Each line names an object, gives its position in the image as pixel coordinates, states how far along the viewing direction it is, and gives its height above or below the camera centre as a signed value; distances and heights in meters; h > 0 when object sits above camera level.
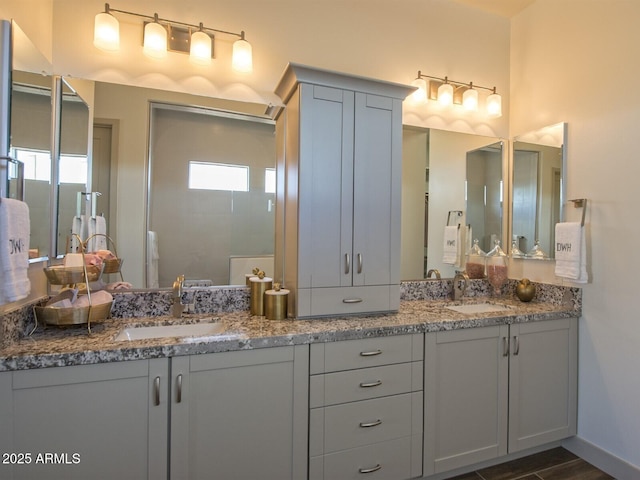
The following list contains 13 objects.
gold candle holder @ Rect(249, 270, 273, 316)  1.79 -0.30
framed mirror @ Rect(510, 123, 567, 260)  2.24 +0.37
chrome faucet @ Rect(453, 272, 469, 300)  2.35 -0.30
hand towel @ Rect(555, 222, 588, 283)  1.97 -0.06
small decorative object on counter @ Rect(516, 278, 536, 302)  2.28 -0.33
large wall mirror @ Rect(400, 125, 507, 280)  2.32 +0.36
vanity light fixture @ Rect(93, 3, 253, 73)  1.67 +1.04
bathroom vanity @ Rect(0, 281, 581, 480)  1.20 -0.68
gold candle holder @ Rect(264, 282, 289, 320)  1.71 -0.34
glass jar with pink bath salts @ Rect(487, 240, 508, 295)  2.44 -0.20
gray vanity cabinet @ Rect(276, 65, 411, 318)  1.71 +0.25
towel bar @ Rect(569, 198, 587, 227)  2.03 +0.24
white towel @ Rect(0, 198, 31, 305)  1.09 -0.07
